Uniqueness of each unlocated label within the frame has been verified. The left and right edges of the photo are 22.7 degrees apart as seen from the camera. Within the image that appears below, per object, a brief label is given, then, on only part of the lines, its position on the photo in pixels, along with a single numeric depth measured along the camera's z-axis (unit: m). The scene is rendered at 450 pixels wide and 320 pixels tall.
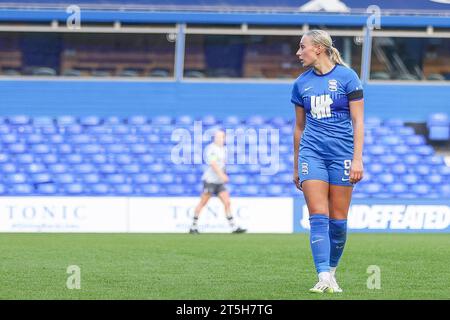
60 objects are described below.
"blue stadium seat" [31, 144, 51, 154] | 25.66
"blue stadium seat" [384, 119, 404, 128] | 27.13
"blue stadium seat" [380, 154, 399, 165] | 26.28
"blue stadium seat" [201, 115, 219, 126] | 26.14
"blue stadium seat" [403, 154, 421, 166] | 26.50
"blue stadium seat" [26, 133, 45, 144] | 25.94
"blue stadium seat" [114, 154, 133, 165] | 25.52
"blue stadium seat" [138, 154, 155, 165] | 25.73
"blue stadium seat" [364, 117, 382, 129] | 26.73
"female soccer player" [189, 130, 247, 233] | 20.66
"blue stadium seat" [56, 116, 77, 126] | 26.28
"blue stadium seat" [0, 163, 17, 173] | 24.94
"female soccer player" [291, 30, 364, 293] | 9.34
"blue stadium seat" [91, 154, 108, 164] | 25.44
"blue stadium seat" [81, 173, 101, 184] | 24.95
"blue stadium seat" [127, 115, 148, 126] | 26.31
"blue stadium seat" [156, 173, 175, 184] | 25.15
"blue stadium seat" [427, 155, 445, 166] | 26.47
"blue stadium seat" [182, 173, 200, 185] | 25.05
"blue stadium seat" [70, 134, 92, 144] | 25.88
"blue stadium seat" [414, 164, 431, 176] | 26.21
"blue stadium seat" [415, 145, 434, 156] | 26.77
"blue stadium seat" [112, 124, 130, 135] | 26.08
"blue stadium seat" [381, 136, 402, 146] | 26.72
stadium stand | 24.97
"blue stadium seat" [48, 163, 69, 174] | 25.06
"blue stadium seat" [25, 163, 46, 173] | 24.94
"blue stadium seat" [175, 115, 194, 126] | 26.00
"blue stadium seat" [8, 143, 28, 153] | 25.62
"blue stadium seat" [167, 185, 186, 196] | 24.69
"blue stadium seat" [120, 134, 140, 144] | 26.03
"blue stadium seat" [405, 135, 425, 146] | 27.02
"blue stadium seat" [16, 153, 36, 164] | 25.39
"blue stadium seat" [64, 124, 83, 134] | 26.00
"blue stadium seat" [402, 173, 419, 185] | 25.88
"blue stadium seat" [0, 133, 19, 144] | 25.77
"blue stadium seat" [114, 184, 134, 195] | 24.75
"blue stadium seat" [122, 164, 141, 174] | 25.39
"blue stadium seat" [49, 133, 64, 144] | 25.91
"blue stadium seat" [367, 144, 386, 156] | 26.40
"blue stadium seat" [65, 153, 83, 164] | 25.44
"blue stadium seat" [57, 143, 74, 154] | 25.69
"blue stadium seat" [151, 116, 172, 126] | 26.25
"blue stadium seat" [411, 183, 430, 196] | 25.72
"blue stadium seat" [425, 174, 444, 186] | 25.95
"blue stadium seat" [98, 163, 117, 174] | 25.23
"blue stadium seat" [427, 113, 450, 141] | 26.94
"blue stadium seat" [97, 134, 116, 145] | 25.89
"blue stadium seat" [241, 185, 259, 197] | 24.97
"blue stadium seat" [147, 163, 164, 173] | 25.47
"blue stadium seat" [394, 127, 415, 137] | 27.08
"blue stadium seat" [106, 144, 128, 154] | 25.78
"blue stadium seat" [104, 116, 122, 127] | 26.28
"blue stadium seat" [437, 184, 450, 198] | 25.73
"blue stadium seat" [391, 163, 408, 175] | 26.19
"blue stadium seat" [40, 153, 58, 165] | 25.47
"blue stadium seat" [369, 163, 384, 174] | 25.93
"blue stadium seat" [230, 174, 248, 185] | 25.24
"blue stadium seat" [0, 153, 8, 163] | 25.28
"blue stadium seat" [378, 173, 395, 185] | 25.78
